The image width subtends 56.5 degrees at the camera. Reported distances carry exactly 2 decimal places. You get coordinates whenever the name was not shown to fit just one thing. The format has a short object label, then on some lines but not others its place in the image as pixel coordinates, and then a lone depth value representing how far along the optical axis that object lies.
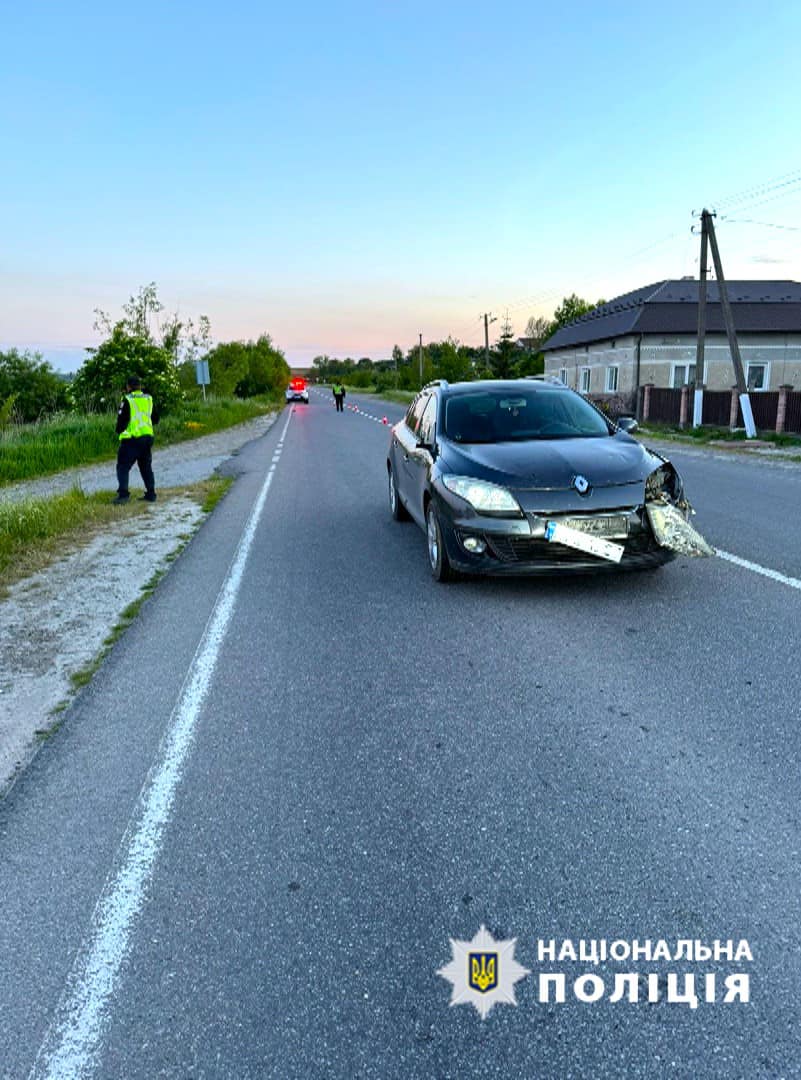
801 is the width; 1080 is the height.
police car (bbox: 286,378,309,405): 75.00
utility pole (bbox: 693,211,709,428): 23.98
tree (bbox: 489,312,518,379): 70.19
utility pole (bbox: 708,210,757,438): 21.78
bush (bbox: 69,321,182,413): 27.36
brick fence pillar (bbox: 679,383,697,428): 27.17
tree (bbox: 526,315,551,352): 117.91
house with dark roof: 37.88
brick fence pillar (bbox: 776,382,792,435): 22.03
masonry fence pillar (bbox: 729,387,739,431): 24.16
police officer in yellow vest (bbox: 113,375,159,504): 10.92
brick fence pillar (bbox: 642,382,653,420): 30.00
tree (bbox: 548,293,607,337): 93.88
